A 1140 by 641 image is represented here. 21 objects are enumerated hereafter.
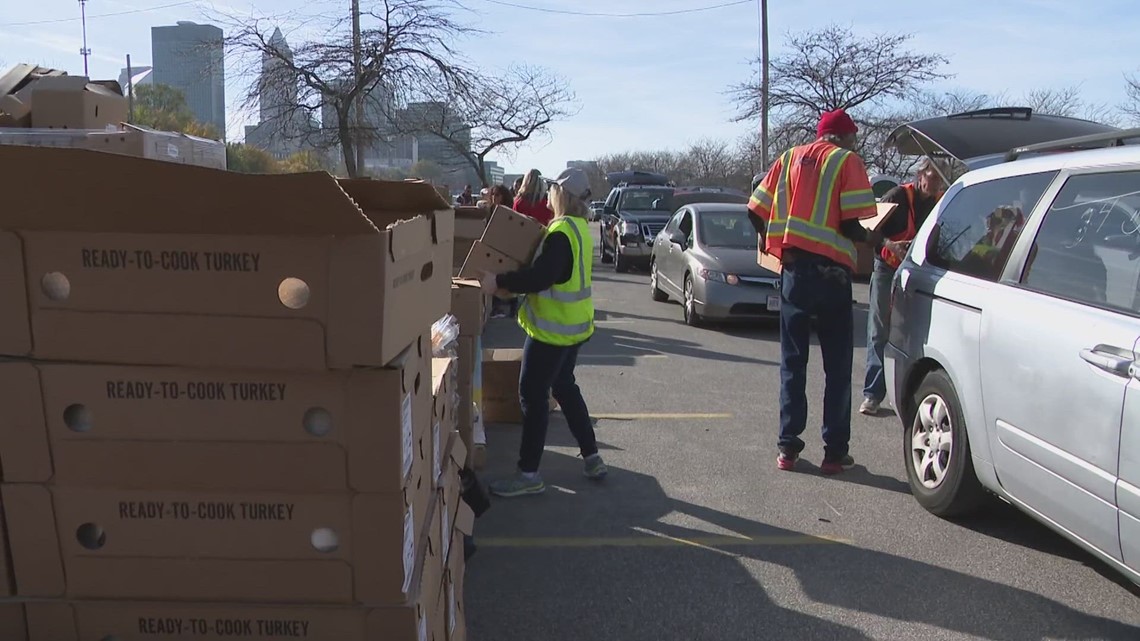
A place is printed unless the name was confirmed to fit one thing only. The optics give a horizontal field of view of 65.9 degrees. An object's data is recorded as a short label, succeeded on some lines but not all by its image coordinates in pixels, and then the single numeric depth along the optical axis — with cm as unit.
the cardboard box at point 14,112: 486
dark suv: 1917
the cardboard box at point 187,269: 170
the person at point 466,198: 2127
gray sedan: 1072
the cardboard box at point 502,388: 636
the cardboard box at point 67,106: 489
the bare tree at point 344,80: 1672
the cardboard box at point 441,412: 258
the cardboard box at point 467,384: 505
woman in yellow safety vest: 458
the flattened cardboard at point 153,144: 396
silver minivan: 319
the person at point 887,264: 663
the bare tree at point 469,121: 1858
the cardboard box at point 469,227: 765
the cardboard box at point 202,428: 181
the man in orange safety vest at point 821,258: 512
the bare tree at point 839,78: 2711
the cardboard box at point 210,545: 187
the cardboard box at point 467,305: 505
